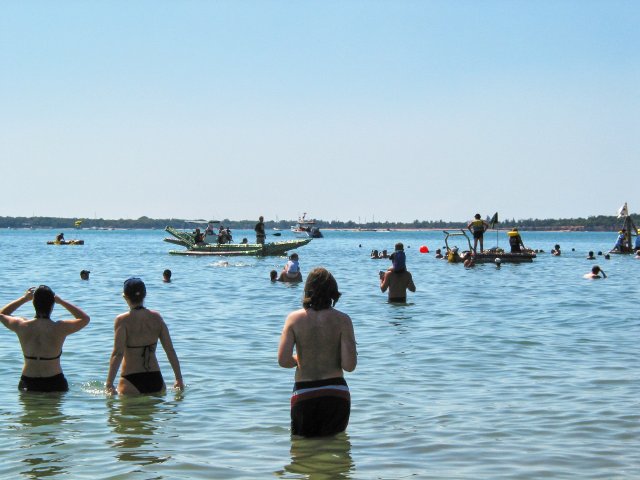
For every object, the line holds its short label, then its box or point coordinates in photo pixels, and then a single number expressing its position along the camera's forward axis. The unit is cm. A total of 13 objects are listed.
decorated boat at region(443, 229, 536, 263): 4512
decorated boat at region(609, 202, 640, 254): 5606
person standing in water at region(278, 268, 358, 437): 724
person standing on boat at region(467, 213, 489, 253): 4138
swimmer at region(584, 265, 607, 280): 3500
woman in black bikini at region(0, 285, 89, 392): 960
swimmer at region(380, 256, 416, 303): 2295
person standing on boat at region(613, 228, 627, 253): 5809
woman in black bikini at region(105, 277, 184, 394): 930
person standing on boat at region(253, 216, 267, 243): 5478
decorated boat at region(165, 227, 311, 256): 5484
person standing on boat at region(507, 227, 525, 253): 4678
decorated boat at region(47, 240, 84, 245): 8906
